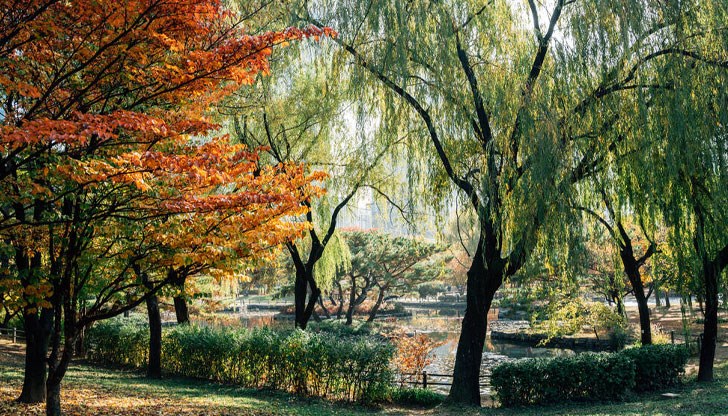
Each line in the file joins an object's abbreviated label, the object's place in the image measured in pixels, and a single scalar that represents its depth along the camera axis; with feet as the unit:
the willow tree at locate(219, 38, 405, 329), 40.81
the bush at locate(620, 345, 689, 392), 33.04
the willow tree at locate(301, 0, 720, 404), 22.72
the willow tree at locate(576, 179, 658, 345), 24.11
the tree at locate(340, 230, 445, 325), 91.09
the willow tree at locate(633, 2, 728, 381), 21.36
